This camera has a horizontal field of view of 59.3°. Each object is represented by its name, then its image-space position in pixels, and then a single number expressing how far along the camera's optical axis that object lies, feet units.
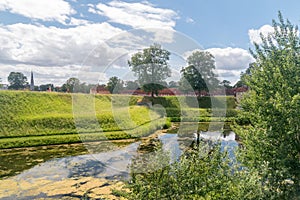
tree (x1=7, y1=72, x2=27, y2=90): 314.55
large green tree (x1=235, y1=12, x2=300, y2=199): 24.56
